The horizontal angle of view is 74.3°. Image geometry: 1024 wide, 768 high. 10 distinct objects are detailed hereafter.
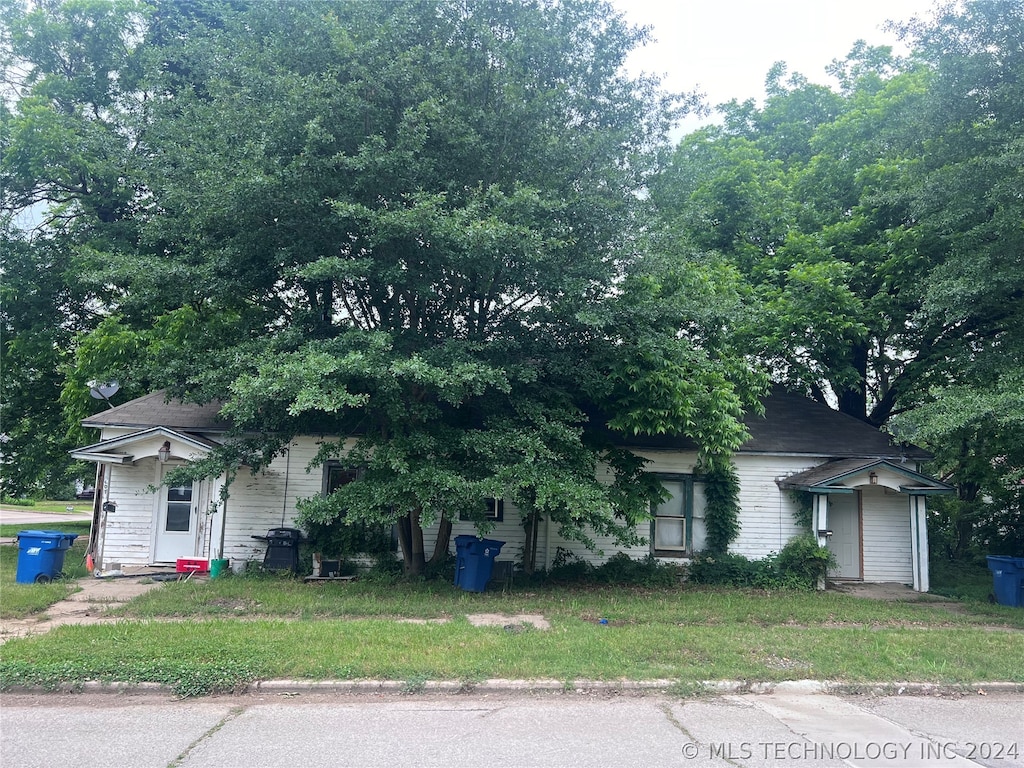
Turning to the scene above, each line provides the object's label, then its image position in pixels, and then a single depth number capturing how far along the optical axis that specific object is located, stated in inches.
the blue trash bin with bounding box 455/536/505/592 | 453.7
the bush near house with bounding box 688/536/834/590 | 512.1
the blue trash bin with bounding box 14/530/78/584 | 435.8
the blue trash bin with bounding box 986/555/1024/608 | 458.9
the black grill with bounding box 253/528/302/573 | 500.4
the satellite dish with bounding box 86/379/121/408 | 544.0
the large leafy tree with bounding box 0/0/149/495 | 650.2
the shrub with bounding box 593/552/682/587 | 508.1
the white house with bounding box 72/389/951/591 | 513.0
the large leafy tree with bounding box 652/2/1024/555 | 460.1
